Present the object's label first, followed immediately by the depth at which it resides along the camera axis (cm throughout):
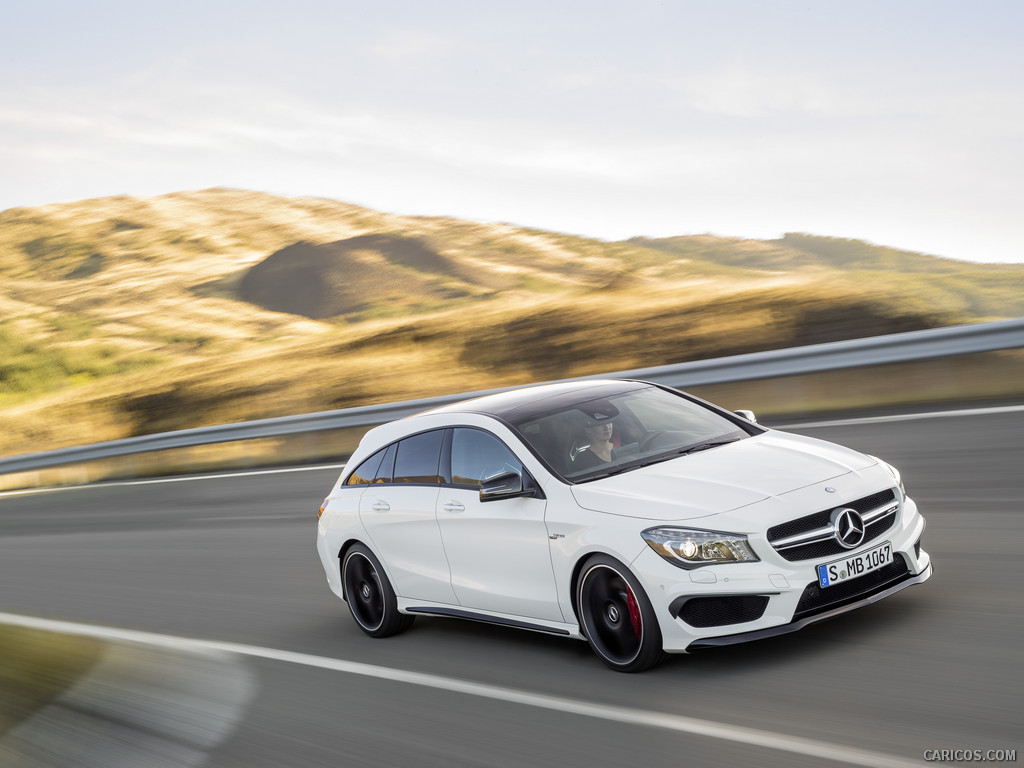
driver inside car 653
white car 554
